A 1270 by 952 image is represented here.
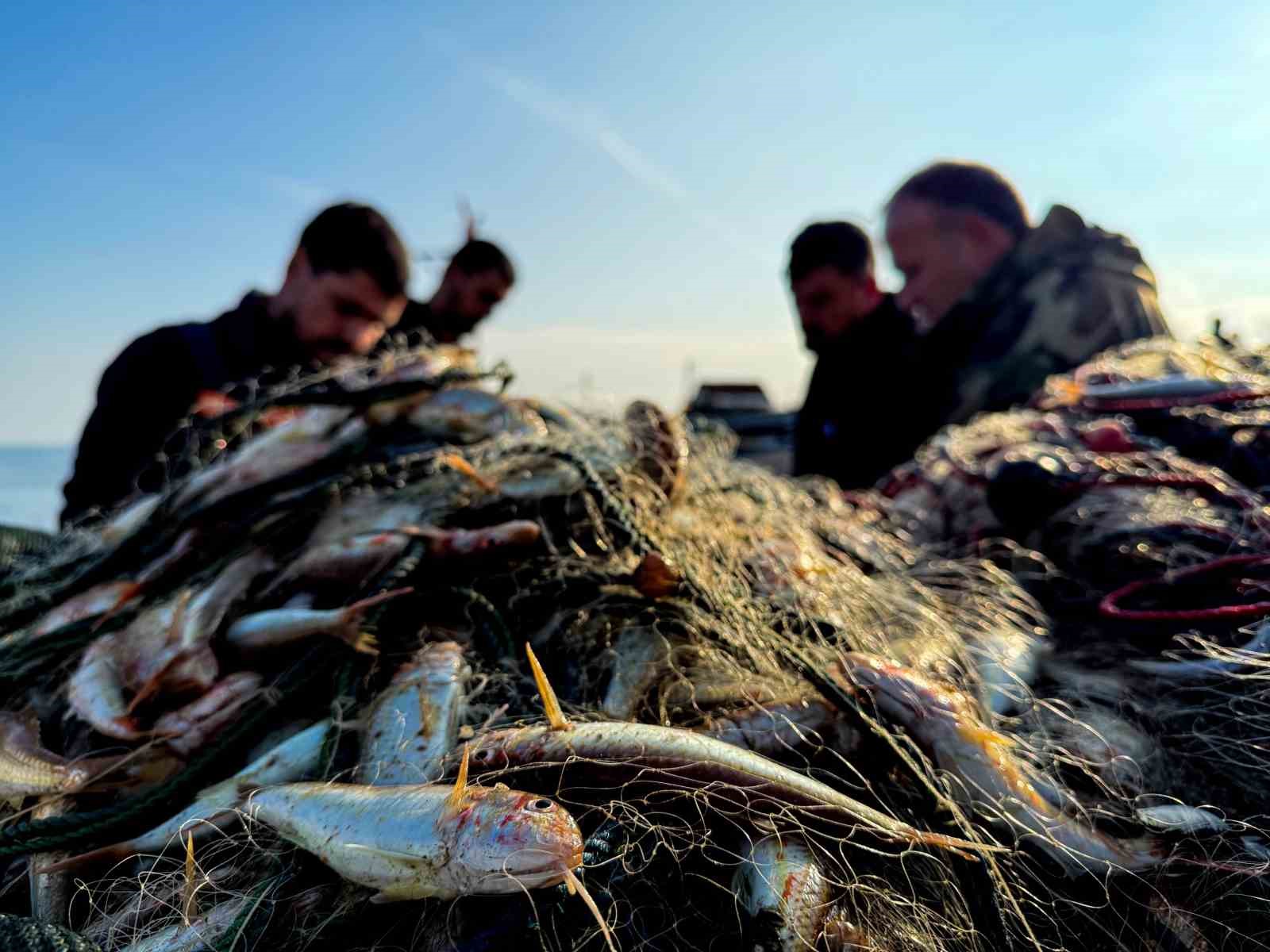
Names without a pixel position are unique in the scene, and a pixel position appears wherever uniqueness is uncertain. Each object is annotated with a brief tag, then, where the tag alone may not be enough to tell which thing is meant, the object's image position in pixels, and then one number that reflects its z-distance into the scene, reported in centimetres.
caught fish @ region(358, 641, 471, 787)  47
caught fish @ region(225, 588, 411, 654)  56
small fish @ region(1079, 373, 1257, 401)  84
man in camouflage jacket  113
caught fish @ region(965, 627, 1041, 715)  56
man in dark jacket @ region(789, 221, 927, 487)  140
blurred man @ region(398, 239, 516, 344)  183
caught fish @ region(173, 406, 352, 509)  68
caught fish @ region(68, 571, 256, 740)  55
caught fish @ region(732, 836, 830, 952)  38
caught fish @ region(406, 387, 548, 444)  72
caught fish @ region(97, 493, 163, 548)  72
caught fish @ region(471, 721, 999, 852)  43
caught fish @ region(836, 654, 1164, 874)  46
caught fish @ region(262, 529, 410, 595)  60
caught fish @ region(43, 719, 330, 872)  47
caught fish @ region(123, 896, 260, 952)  40
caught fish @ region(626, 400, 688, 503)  65
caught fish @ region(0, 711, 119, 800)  50
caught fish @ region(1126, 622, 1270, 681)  53
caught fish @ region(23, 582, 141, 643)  62
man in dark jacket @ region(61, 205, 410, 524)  112
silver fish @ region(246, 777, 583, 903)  37
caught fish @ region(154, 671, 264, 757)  53
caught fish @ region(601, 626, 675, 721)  51
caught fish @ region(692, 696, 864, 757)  49
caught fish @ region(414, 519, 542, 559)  59
